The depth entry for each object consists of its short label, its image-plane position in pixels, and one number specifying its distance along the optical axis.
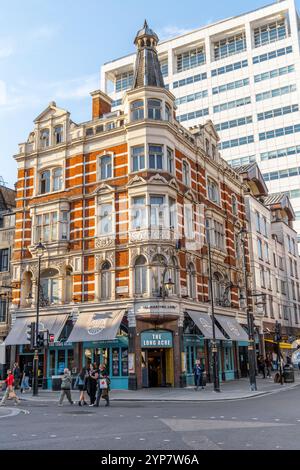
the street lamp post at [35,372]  26.62
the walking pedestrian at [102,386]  20.33
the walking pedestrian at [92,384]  21.11
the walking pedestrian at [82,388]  21.11
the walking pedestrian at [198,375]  28.56
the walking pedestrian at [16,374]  31.73
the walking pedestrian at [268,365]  40.89
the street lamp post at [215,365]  26.92
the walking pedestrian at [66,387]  21.64
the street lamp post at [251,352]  27.42
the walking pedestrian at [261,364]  38.13
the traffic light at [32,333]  26.48
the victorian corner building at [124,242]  30.03
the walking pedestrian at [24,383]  29.43
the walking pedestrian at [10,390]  22.13
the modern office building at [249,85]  81.44
